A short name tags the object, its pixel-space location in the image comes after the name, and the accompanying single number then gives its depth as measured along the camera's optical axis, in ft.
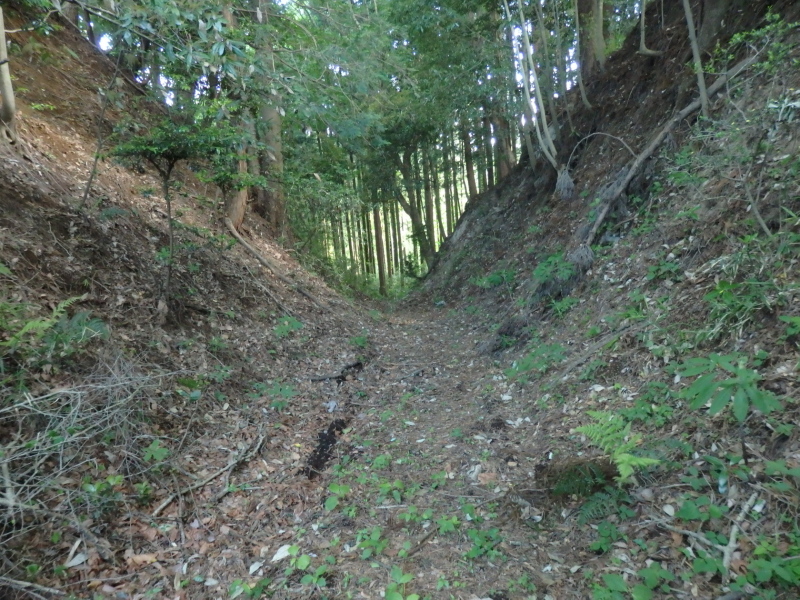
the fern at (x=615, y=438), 9.00
